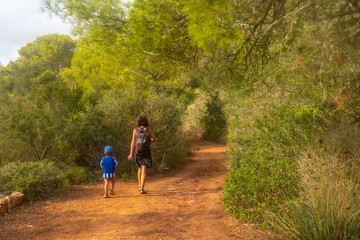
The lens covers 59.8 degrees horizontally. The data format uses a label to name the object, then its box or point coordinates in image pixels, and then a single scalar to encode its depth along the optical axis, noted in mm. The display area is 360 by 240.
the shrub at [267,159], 4945
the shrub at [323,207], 3715
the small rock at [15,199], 6152
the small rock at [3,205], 5838
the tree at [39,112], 8498
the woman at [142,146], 7500
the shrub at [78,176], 8905
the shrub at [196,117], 23906
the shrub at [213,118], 23328
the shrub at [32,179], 6828
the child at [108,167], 7430
